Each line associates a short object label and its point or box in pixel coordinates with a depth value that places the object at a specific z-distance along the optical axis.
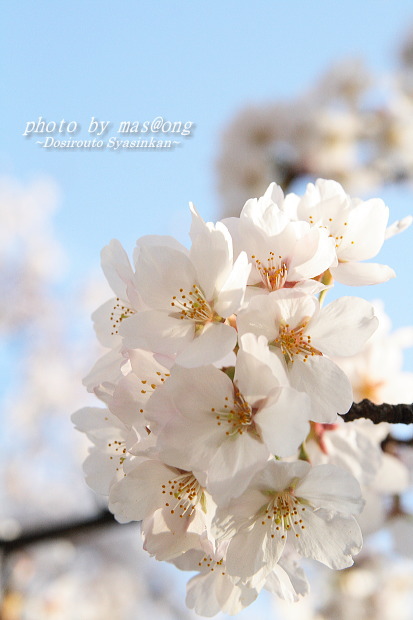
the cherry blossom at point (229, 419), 0.29
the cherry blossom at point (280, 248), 0.31
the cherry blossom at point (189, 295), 0.30
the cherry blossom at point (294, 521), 0.30
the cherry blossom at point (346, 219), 0.33
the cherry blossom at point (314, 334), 0.30
